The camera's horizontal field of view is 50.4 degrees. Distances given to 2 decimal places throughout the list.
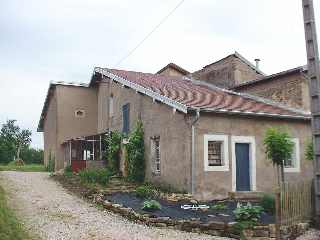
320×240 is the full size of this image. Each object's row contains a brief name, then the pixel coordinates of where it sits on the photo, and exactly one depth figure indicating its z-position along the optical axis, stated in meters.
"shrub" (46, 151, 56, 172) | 25.04
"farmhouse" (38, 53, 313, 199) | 13.09
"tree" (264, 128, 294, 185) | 11.25
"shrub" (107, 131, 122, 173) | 17.82
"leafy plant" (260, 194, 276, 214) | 10.65
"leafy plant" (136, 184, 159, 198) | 12.58
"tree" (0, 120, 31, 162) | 41.00
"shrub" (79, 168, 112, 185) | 14.61
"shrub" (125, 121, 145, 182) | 15.66
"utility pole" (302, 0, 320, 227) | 9.59
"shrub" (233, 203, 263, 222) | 9.39
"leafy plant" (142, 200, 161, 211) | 10.58
